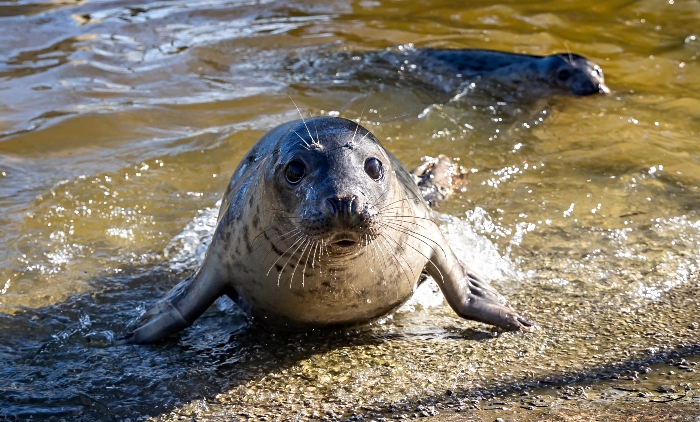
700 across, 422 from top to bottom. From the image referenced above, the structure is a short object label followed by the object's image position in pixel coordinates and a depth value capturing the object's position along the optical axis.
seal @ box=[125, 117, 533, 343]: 6.76
